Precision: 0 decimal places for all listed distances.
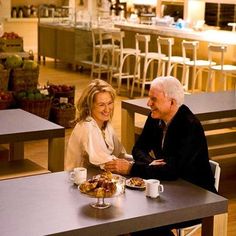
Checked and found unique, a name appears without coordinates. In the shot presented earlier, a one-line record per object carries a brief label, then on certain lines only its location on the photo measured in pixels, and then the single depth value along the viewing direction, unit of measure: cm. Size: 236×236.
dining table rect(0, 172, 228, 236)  319
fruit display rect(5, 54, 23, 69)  940
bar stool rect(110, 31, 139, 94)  1222
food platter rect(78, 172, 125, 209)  338
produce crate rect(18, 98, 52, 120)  863
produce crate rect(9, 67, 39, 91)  927
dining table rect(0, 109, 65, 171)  526
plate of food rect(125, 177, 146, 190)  374
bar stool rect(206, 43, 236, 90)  1012
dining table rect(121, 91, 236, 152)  631
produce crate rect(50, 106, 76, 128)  907
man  397
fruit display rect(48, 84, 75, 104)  934
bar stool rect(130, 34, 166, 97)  1151
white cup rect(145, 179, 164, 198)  356
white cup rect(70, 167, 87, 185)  378
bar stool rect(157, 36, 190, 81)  1109
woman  438
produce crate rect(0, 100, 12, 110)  847
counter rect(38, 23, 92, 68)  1468
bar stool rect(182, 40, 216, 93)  1069
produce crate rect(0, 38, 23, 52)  1104
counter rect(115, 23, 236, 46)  1096
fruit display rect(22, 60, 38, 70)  938
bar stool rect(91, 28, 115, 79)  1334
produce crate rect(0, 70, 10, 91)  908
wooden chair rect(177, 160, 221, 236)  401
